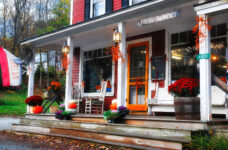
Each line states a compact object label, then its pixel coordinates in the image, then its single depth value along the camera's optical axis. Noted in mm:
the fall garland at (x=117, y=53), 6750
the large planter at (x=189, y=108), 5070
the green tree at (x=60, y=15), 25859
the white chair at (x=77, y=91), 10275
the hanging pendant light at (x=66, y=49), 8499
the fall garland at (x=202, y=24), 5111
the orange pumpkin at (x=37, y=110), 9391
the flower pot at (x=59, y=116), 7719
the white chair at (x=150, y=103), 7172
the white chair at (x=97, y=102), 9155
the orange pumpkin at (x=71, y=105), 8039
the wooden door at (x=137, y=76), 8352
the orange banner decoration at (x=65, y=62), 8445
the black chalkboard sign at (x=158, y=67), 7812
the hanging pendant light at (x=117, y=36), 6840
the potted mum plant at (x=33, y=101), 9328
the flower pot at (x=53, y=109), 9570
